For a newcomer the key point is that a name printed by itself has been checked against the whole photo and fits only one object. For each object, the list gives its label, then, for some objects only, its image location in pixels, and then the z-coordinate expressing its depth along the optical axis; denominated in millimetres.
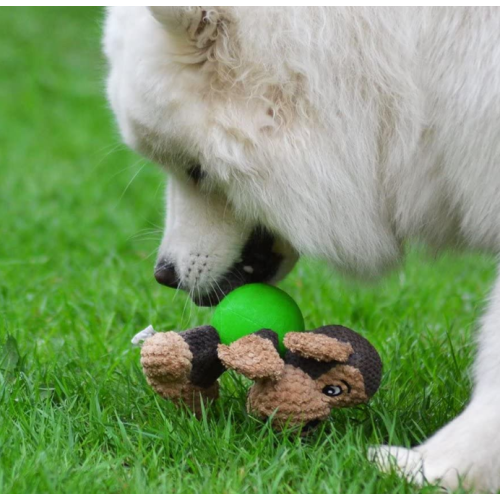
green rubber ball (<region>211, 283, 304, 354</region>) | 5746
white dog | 5039
